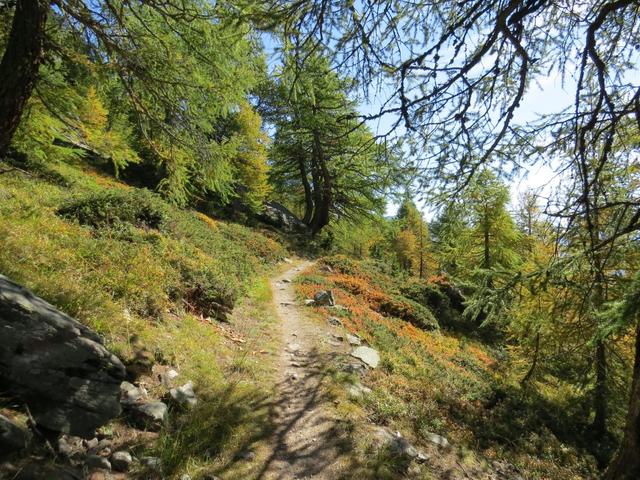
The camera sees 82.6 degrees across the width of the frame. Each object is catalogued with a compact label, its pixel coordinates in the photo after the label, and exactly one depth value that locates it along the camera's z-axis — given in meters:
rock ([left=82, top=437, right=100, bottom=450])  3.48
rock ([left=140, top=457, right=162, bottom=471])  3.56
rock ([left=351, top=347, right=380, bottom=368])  8.66
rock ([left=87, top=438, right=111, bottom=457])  3.46
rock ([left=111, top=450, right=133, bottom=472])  3.41
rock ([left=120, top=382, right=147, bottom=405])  4.25
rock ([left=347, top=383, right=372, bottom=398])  6.67
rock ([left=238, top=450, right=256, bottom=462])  4.33
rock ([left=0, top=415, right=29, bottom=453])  2.68
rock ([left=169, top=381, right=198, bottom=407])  4.71
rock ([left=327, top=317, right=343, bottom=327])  10.99
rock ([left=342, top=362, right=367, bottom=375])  7.65
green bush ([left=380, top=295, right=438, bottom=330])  16.25
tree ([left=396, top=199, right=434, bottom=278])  45.19
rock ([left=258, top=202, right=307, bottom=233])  29.72
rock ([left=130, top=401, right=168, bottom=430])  4.11
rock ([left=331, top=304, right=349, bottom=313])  12.55
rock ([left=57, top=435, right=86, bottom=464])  3.17
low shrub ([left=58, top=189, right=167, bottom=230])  9.37
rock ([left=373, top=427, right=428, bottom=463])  5.26
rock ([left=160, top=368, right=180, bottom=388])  5.03
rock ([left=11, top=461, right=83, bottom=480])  2.68
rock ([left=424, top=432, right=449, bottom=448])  6.40
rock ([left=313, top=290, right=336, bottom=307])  12.89
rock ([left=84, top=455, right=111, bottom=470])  3.25
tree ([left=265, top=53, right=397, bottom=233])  27.28
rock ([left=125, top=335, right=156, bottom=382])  4.74
